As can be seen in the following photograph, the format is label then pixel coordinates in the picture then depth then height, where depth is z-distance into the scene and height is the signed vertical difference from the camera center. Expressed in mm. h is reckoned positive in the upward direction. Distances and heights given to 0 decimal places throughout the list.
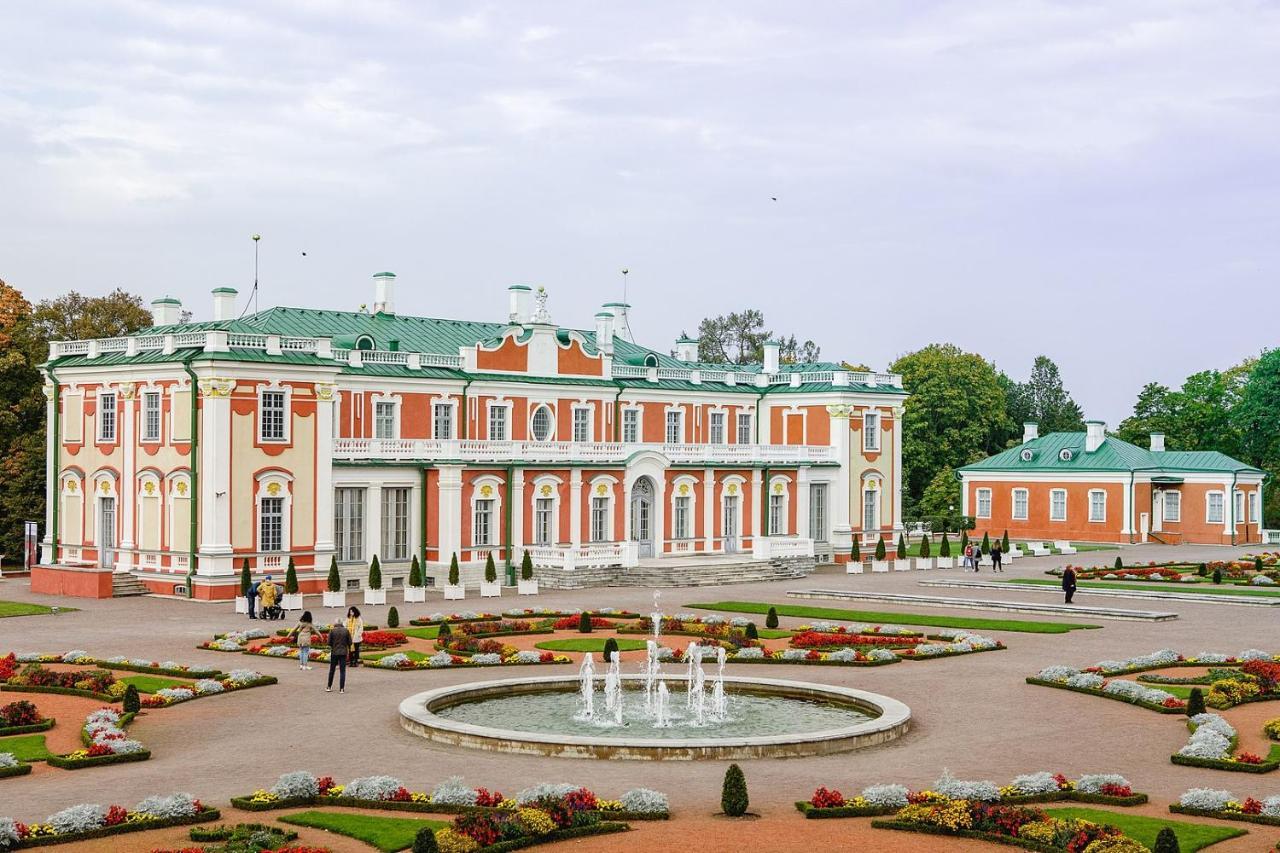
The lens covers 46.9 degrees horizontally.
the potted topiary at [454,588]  48344 -3691
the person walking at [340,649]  28297 -3339
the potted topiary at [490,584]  49156 -3618
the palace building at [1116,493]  78438 -828
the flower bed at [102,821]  17391 -4233
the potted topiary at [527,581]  49938 -3569
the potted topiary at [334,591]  45000 -3573
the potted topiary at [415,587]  47312 -3615
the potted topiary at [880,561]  62125 -3568
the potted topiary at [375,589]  46094 -3585
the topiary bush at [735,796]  18766 -4067
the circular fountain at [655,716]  22562 -4188
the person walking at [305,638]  31516 -3501
